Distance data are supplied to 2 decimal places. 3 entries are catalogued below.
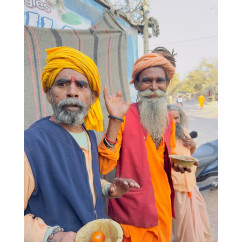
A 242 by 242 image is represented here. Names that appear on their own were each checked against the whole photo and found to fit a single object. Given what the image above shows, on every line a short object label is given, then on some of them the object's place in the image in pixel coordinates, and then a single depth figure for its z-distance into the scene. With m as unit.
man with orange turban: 0.94
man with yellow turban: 0.70
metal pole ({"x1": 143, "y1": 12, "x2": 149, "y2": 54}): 1.45
